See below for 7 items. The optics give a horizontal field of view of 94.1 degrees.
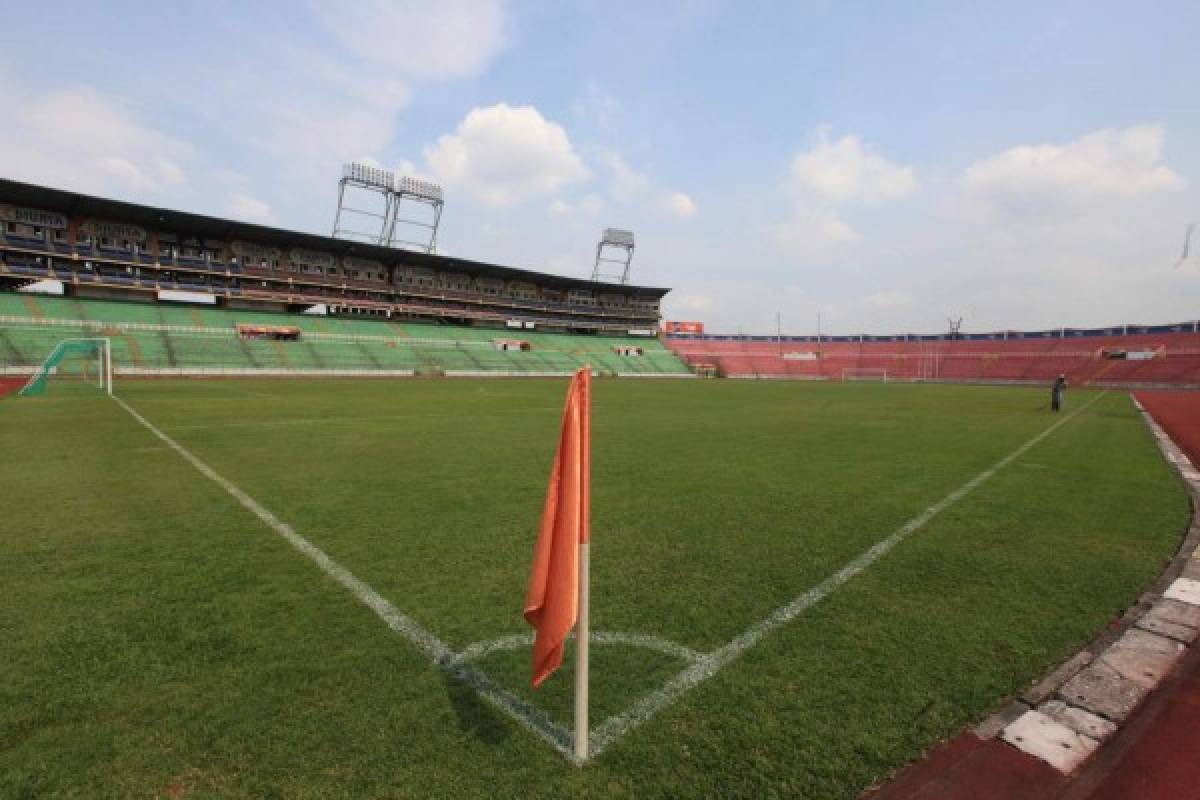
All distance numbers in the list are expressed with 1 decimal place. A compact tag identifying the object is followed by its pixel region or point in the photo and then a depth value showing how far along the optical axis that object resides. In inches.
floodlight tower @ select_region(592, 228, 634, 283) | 3319.4
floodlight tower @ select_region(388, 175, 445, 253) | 2459.4
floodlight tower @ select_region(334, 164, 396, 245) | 2348.7
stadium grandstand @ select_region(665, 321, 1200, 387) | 2107.5
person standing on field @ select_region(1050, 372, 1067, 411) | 775.1
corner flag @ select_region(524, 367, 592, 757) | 88.7
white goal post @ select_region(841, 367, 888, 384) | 2723.9
